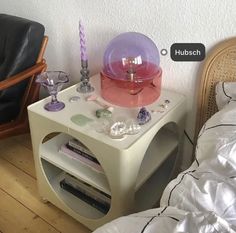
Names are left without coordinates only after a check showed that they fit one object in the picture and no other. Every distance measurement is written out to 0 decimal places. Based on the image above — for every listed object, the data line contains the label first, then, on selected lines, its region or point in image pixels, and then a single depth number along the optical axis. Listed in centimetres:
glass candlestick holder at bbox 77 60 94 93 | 152
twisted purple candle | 156
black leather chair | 176
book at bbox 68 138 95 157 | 140
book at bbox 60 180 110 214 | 149
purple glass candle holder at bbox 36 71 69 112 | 138
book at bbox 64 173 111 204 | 147
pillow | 126
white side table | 119
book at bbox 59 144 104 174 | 135
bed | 79
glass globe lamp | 141
